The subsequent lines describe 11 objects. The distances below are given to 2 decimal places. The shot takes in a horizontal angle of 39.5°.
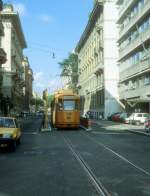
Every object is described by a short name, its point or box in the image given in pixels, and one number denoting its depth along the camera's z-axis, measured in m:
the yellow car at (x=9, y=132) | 8.65
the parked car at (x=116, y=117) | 28.06
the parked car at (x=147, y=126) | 15.36
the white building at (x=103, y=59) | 33.31
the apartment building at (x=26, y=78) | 58.85
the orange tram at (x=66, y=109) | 17.73
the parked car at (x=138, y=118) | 23.79
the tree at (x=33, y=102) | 73.17
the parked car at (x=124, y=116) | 26.50
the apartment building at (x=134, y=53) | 25.18
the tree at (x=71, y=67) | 52.03
